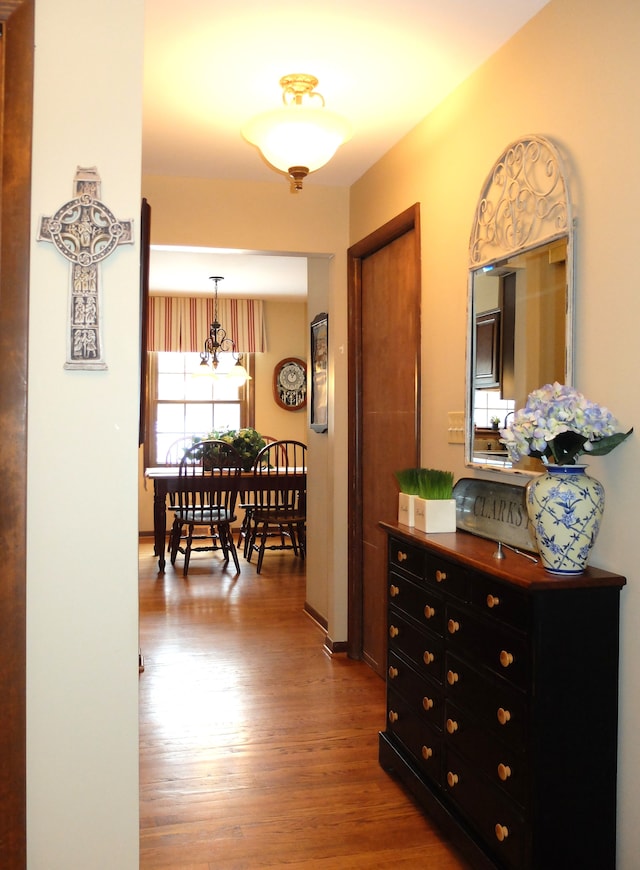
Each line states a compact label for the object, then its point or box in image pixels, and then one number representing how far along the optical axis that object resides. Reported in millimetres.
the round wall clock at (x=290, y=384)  8898
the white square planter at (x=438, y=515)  2666
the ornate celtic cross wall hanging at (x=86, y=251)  1580
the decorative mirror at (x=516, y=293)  2264
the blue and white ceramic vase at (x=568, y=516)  1889
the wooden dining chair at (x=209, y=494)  6285
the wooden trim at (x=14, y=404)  1546
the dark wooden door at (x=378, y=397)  3566
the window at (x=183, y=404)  8531
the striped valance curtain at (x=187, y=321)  8453
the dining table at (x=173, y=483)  6465
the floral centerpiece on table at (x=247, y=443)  7148
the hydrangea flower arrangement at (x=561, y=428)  1872
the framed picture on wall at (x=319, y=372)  4629
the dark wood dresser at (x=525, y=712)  1865
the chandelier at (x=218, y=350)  7715
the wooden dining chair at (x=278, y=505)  6480
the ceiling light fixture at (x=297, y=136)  2578
